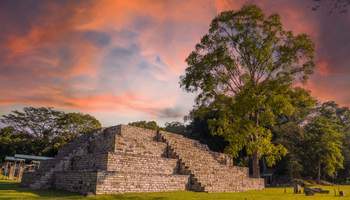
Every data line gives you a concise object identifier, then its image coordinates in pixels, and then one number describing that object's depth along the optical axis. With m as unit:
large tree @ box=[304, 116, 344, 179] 42.25
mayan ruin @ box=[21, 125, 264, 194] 16.12
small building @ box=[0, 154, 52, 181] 29.10
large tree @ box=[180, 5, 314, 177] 26.55
